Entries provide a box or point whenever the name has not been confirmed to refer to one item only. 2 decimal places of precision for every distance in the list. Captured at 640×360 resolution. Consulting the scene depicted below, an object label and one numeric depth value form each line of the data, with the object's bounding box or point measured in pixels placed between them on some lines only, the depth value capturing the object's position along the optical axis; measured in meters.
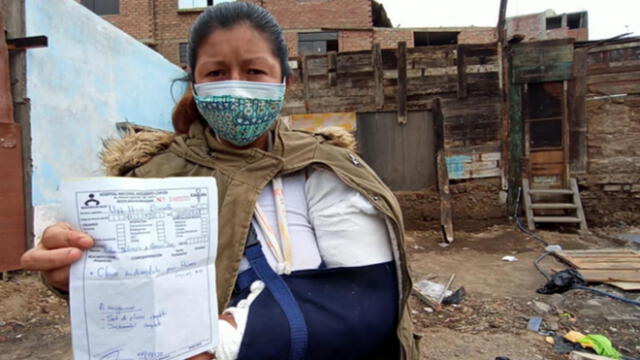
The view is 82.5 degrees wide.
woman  0.86
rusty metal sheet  3.62
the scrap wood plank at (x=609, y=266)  4.25
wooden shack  6.47
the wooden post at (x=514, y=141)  6.70
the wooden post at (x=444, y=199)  6.29
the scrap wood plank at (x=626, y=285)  3.73
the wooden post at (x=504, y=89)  6.59
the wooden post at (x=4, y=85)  3.67
